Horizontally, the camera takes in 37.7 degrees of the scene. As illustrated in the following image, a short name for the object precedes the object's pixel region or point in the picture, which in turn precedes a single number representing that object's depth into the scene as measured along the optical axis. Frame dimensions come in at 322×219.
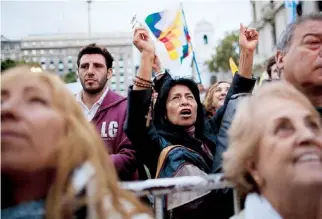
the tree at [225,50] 51.78
